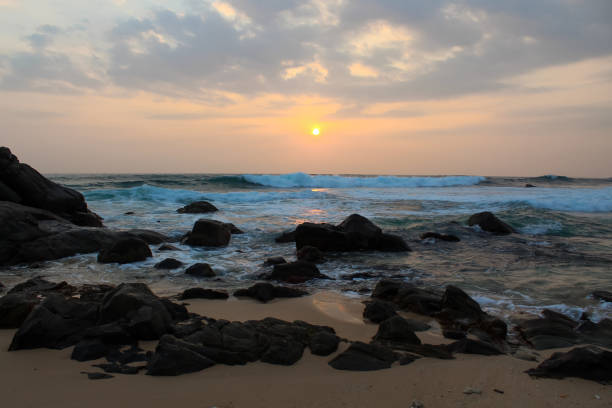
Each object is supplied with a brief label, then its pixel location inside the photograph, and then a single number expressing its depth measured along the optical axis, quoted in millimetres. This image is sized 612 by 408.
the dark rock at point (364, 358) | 3047
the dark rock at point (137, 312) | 3434
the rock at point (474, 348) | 3389
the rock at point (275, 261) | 7173
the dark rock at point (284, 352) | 3119
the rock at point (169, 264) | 6766
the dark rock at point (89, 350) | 3121
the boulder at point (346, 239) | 8674
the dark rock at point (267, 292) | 4957
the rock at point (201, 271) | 6301
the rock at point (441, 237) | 9984
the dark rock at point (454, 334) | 3781
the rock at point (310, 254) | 7719
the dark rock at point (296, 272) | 6156
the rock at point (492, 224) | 11297
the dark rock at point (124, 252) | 7059
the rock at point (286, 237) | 9867
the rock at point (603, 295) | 4930
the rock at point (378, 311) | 4203
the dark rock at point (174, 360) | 2867
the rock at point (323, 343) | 3301
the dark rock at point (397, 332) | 3547
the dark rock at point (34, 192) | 9594
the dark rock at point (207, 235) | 9008
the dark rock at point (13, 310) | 3797
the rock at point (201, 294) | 4918
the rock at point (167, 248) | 8297
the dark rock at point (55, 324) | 3328
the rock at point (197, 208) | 15648
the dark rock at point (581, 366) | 2900
